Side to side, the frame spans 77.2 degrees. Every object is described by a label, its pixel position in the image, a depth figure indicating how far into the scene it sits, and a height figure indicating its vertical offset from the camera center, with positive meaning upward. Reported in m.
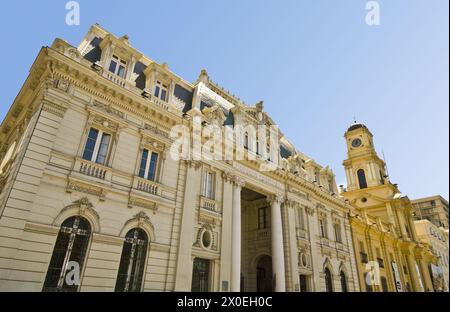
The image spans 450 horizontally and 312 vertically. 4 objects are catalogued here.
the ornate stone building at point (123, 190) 11.59 +4.90
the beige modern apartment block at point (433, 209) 80.33 +25.52
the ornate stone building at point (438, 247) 48.69 +11.33
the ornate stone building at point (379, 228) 31.45 +8.84
